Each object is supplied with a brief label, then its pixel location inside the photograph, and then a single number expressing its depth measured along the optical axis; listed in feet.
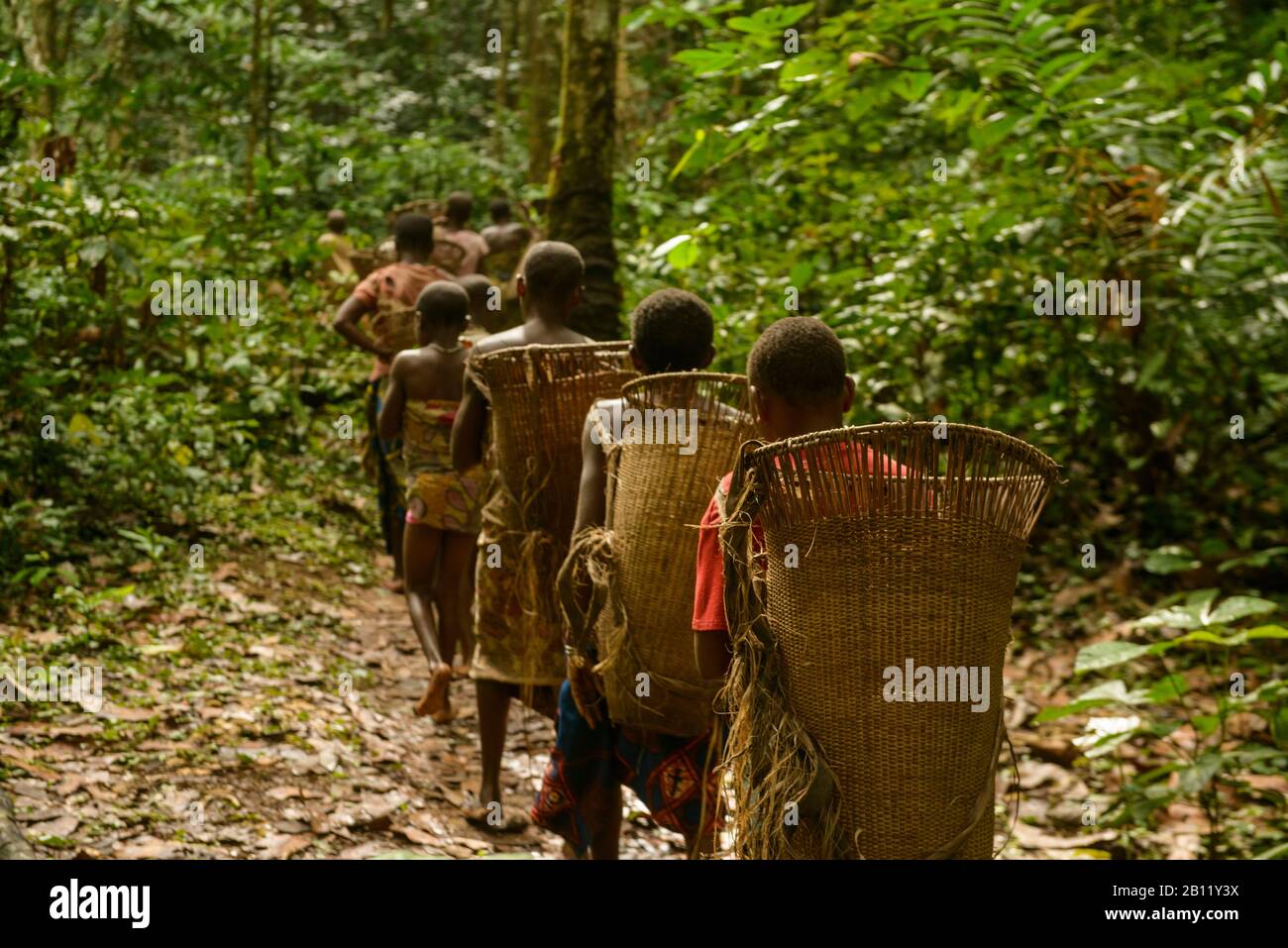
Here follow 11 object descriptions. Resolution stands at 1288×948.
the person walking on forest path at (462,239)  33.09
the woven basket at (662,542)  10.75
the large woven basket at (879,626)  7.62
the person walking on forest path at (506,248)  35.99
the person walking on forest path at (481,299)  25.99
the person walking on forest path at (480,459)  15.31
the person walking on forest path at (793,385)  8.66
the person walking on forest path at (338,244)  40.63
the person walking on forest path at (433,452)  20.20
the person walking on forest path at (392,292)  24.94
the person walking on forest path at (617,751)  11.84
